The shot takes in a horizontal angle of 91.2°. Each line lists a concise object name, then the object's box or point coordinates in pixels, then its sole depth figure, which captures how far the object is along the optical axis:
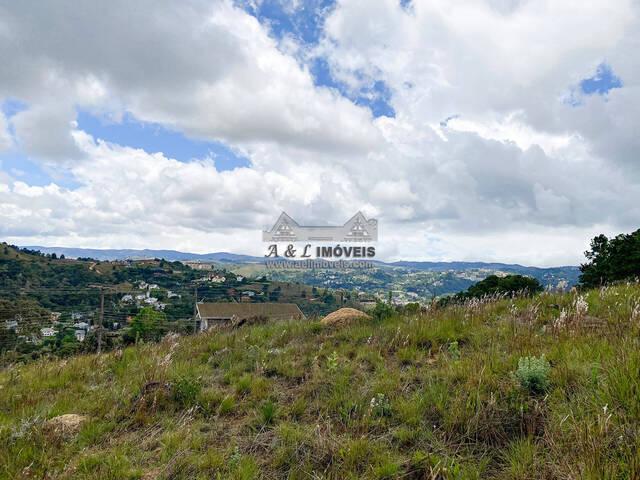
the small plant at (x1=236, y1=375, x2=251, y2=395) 5.10
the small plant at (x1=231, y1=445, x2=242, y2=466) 3.25
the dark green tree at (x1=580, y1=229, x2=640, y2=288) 25.77
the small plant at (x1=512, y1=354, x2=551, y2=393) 3.58
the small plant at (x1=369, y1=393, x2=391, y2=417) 3.86
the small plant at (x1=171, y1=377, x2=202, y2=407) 4.77
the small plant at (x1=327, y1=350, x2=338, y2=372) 5.36
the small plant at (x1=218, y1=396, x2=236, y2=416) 4.51
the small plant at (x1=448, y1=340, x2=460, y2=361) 5.30
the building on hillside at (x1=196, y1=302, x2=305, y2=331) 45.40
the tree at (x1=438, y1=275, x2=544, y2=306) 32.38
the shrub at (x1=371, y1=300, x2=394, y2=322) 8.85
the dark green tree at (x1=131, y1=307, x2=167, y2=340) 43.71
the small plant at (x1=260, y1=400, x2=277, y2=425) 4.13
